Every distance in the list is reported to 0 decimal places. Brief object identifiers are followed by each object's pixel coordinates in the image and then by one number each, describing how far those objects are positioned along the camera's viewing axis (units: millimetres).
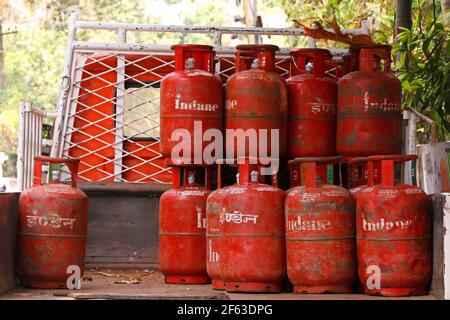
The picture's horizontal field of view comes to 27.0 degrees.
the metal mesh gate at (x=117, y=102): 8273
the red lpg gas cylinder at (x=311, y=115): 6902
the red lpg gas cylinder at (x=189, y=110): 6738
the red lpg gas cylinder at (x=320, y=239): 5848
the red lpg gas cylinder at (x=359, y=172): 6099
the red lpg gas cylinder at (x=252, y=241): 5969
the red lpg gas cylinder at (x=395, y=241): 5703
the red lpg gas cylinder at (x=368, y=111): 6789
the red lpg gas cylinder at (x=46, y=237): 6211
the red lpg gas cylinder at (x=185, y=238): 6781
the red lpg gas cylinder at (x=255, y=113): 6617
